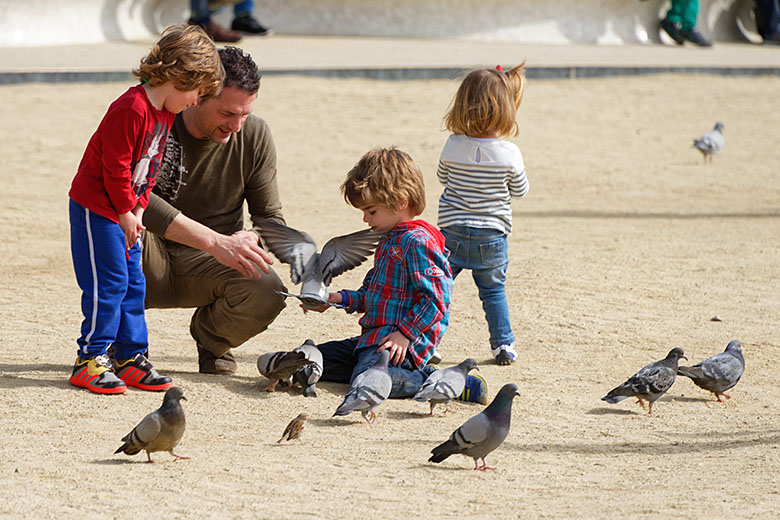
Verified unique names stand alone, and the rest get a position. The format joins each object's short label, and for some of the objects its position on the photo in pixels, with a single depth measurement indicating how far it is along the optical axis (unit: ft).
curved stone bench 123.95
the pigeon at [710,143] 95.76
